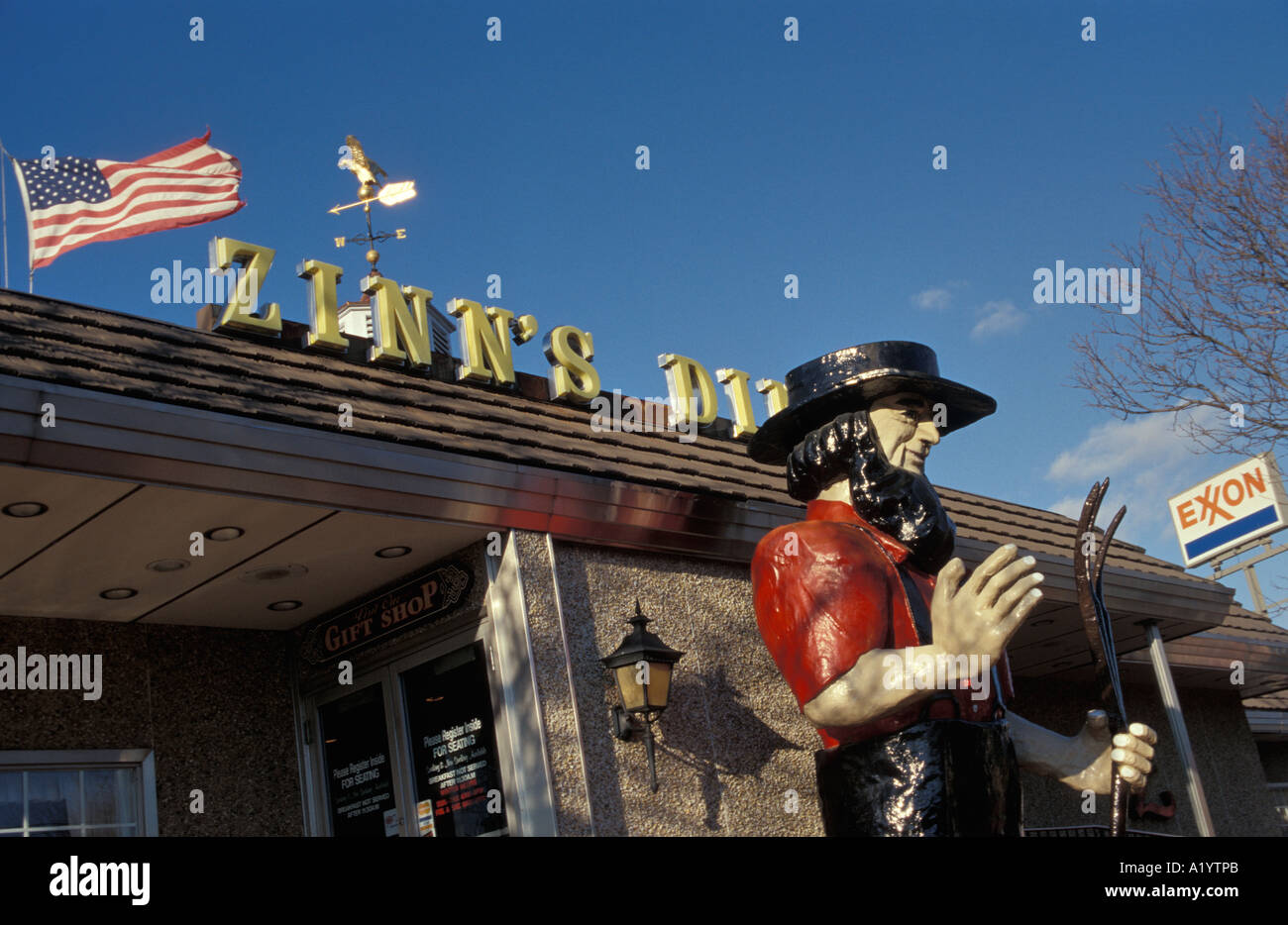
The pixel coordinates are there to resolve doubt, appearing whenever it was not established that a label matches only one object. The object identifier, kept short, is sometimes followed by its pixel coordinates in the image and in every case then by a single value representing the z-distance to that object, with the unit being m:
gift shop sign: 7.29
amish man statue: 4.98
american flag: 8.62
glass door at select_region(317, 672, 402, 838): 7.62
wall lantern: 6.85
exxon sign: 15.98
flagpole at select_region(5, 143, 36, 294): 8.53
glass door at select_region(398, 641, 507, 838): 6.98
